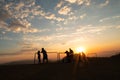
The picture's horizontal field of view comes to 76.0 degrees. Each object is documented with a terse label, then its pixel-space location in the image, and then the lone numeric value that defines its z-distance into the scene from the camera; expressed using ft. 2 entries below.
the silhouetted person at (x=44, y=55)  34.72
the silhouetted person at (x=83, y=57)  35.39
